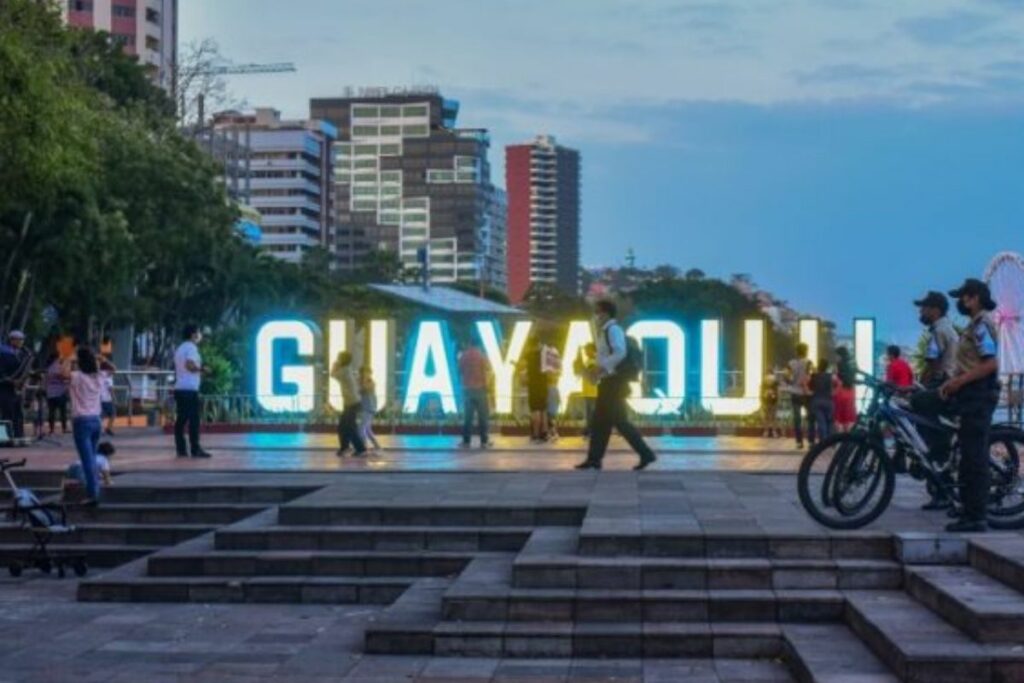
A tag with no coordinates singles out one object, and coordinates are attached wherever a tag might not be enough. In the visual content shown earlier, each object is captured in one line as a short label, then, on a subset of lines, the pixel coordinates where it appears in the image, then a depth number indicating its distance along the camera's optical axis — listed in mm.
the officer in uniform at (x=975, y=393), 12328
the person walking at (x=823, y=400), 26188
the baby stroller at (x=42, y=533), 15375
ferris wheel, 41000
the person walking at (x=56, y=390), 28828
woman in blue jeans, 16969
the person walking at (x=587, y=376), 20500
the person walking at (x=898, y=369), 24794
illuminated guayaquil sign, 34812
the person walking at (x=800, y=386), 27359
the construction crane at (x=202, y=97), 65125
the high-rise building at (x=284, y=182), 183625
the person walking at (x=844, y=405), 27359
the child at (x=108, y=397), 26422
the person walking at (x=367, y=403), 26000
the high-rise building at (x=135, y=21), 130500
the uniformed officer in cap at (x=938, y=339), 14148
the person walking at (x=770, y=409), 33469
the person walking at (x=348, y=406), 23750
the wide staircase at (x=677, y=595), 9945
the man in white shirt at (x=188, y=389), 22391
